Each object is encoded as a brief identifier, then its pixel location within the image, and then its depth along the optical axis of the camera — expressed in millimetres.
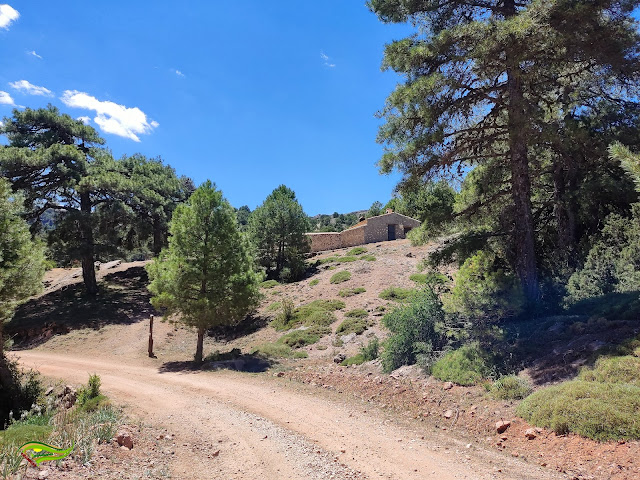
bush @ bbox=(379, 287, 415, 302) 19584
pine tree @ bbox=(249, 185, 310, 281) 31922
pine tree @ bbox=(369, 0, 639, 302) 9406
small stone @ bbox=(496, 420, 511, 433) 6430
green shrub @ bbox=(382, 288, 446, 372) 10438
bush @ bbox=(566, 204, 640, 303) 9938
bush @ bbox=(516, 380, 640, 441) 5340
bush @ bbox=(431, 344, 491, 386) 8344
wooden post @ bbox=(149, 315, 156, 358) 16797
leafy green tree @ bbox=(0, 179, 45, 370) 9539
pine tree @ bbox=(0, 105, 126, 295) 23625
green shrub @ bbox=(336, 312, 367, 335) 15570
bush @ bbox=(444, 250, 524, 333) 9500
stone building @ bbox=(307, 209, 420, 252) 41500
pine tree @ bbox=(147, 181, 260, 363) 14359
